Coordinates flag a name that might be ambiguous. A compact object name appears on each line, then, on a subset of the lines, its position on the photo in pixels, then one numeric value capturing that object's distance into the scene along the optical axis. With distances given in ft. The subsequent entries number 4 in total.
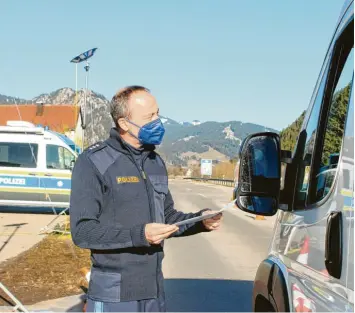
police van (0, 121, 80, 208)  55.98
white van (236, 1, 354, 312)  6.09
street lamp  44.50
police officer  8.44
